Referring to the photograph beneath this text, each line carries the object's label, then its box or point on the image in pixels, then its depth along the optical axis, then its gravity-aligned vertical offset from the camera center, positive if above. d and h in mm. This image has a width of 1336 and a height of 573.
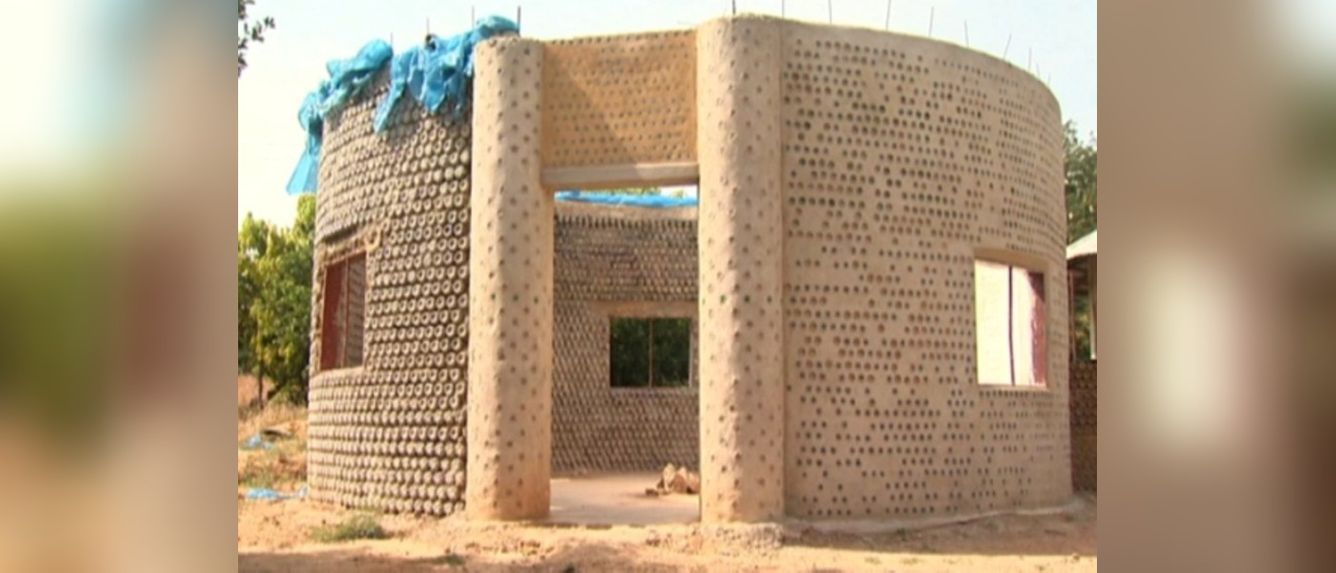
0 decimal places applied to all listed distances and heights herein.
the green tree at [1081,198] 24469 +4023
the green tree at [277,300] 27266 +1560
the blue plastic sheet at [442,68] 10023 +2767
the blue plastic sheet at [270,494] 12062 -1504
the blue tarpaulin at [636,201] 16766 +2549
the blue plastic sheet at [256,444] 20469 -1592
